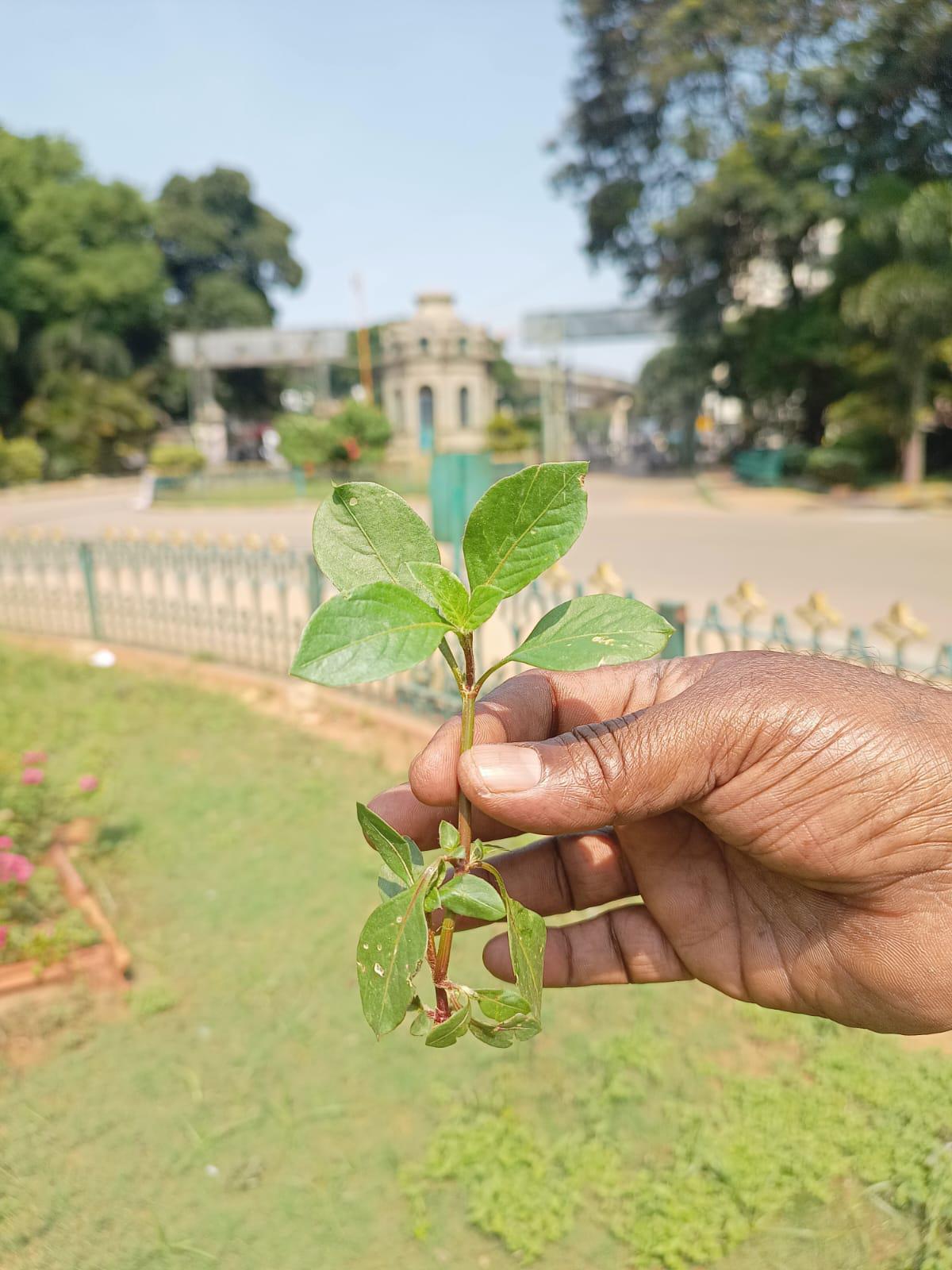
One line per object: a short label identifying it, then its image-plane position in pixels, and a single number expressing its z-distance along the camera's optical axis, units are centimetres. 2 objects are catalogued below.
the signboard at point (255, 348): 3316
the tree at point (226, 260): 3959
